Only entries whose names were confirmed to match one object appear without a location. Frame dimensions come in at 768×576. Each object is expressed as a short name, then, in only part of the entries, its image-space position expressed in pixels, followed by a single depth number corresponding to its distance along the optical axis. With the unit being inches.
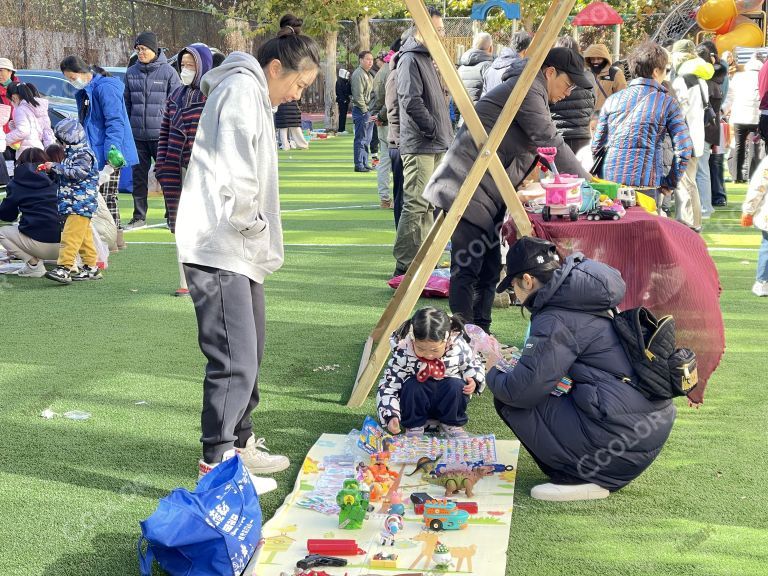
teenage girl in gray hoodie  157.2
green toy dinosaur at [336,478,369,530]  161.3
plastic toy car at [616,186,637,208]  237.8
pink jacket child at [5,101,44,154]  502.0
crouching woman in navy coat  169.5
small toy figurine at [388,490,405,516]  165.5
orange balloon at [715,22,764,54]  973.2
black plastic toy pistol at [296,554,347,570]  145.8
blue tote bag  139.2
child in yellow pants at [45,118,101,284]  346.6
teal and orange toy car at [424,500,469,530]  159.9
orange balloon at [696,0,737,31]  977.5
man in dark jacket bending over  230.1
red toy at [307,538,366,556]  151.3
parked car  655.1
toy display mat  147.6
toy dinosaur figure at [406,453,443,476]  183.6
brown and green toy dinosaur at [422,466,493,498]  173.5
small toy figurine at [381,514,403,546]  155.7
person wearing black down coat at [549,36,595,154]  360.0
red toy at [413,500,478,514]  166.7
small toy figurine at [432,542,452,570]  147.4
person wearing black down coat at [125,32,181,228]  477.1
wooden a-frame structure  200.4
